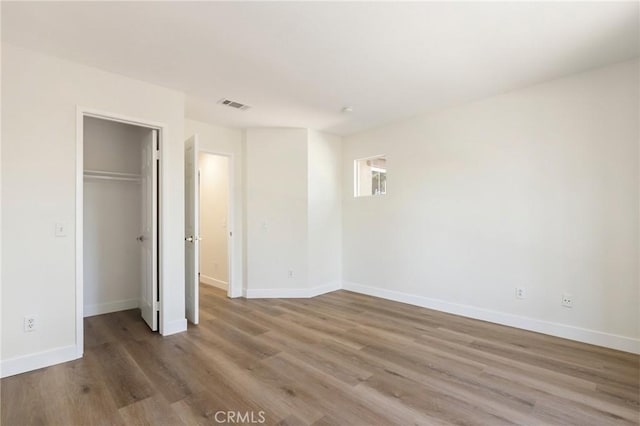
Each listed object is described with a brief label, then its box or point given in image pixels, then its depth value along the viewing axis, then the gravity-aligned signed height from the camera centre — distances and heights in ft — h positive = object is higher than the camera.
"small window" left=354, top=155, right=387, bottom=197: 16.06 +2.09
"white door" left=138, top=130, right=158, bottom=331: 10.87 -0.54
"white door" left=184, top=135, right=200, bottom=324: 11.65 -0.71
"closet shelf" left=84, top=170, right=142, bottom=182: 12.40 +1.69
